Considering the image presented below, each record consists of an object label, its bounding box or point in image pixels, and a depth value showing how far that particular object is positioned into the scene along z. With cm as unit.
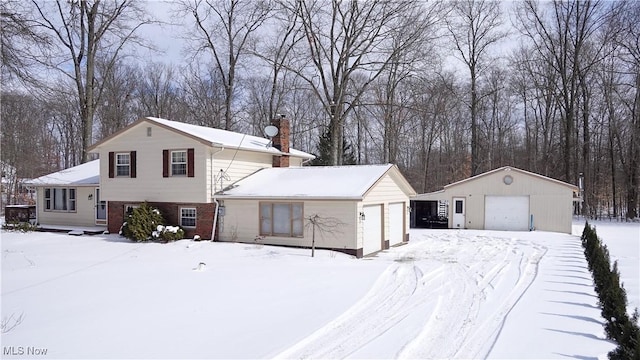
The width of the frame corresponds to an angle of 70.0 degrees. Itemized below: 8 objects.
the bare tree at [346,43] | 2625
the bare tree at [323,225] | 1555
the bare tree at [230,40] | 3113
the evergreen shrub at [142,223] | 1722
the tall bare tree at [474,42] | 3525
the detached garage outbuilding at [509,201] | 2439
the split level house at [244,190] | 1583
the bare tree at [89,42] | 2733
